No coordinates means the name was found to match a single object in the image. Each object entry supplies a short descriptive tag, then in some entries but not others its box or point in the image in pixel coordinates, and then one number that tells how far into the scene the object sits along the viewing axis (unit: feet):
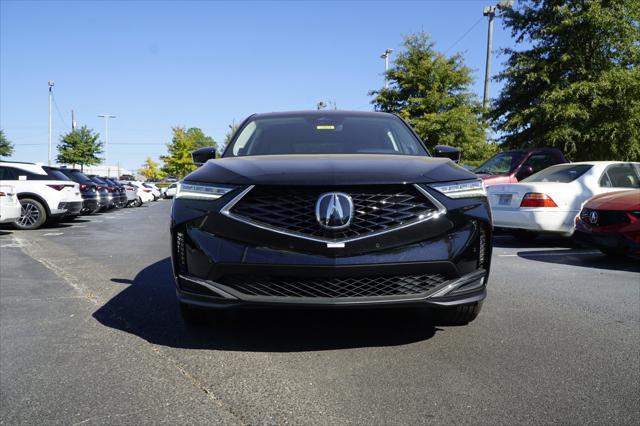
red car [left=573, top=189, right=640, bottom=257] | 21.40
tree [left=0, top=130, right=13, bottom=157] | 165.89
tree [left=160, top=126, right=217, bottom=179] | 257.48
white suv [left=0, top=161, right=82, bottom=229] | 42.55
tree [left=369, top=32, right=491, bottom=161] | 84.99
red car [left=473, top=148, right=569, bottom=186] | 39.04
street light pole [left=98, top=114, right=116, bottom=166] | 220.70
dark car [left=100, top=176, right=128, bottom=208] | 74.46
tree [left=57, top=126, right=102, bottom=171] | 162.50
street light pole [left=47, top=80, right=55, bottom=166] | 159.47
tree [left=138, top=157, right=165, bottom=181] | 343.85
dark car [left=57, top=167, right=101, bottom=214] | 54.75
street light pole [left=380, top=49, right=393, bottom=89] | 130.63
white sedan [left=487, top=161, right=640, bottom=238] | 27.78
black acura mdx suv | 9.78
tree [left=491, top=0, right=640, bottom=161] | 53.52
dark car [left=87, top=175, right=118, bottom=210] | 62.28
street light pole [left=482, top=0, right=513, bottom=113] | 72.40
